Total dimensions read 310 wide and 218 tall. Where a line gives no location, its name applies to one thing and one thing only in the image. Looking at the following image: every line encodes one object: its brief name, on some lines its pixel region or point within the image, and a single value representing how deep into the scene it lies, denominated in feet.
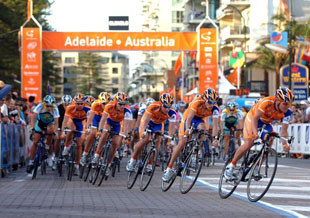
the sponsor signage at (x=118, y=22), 156.97
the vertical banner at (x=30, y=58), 148.87
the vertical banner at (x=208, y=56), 149.59
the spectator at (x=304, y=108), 100.27
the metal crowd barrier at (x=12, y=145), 65.26
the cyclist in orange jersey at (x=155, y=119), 52.29
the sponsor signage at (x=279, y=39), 162.18
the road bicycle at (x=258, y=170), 40.83
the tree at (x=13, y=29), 194.59
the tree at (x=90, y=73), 593.42
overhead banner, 149.38
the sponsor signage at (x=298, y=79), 130.82
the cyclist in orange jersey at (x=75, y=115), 65.46
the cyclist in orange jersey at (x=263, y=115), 41.24
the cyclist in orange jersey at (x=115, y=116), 57.11
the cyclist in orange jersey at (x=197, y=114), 49.44
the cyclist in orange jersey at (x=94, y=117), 62.49
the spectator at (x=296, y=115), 105.29
